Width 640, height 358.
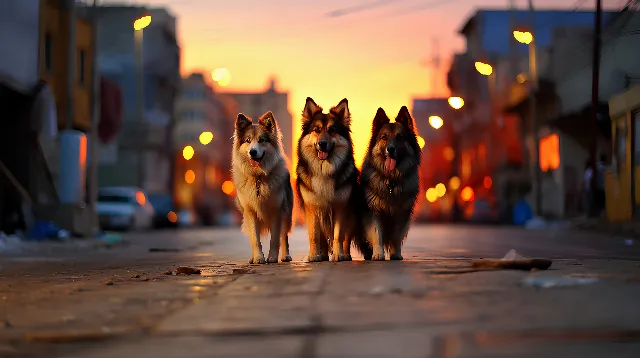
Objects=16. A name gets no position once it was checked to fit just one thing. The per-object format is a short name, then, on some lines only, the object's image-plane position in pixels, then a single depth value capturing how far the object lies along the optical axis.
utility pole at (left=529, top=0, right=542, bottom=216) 40.94
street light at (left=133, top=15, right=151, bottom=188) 28.50
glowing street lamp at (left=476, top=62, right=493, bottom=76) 34.59
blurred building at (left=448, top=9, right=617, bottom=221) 62.16
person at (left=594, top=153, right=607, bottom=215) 29.92
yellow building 25.12
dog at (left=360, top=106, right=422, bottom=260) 10.80
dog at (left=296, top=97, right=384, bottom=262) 10.64
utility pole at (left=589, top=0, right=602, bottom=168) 30.75
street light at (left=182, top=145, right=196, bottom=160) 49.84
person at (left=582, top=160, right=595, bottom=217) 30.02
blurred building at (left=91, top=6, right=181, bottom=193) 65.50
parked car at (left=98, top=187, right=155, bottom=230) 34.25
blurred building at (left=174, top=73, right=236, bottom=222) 96.56
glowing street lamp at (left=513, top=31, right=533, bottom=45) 34.09
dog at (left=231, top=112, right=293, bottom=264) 11.00
